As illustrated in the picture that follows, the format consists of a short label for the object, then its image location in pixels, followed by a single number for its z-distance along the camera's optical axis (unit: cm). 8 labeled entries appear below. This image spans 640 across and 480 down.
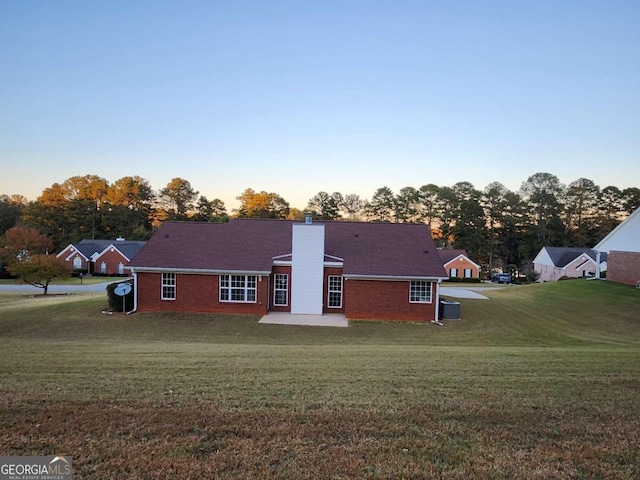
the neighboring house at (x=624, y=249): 2309
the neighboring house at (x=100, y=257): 5478
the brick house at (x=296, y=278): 2041
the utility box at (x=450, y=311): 2064
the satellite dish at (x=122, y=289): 2031
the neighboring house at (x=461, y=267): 5600
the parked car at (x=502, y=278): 5544
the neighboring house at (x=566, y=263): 5122
